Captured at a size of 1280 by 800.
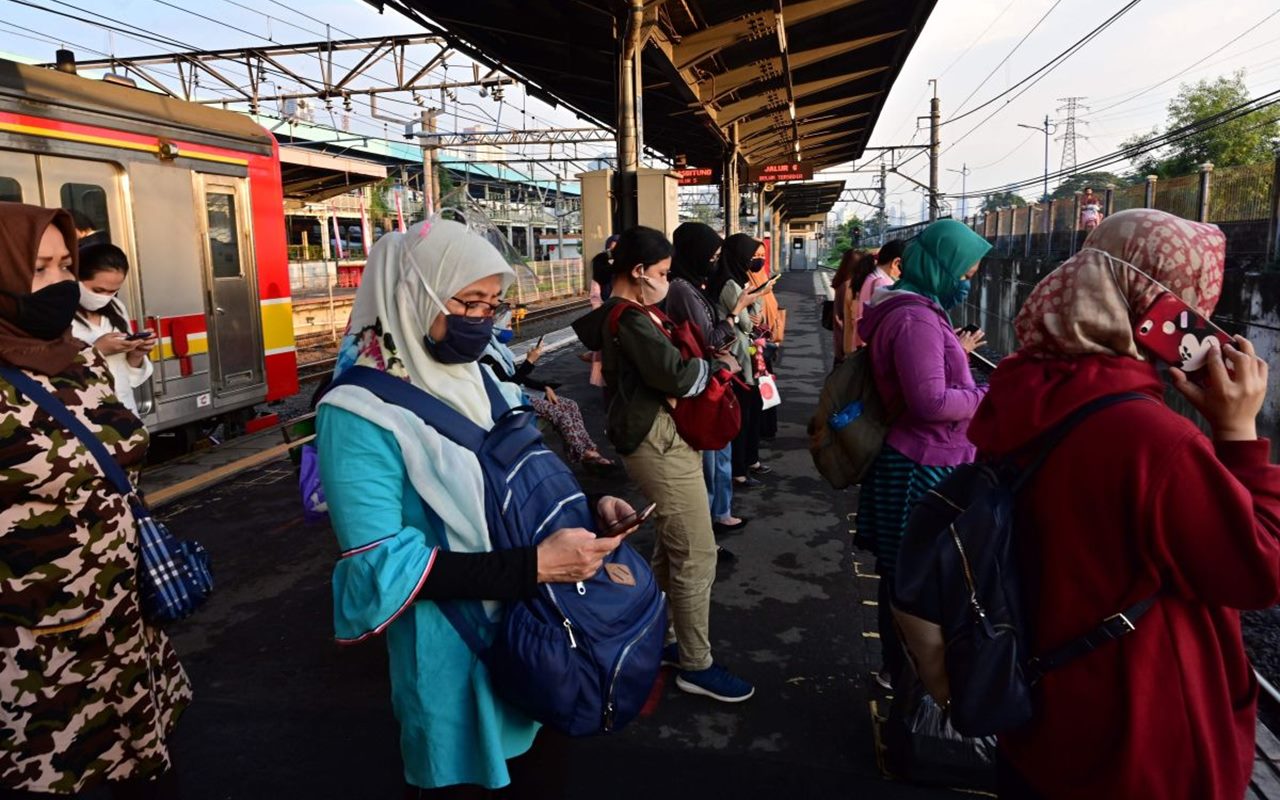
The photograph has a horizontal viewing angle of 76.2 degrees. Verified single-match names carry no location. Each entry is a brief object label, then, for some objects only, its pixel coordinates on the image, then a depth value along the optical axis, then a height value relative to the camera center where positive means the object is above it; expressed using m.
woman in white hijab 1.59 -0.47
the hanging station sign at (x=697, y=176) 16.02 +1.89
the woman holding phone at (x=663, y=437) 3.06 -0.62
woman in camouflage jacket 1.79 -0.61
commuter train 5.79 +0.63
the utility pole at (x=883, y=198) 48.77 +4.07
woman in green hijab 2.75 -0.38
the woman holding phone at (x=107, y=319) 4.05 -0.15
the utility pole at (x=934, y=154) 28.70 +3.88
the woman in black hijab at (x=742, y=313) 5.41 -0.28
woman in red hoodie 1.31 -0.45
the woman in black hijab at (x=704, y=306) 4.27 -0.18
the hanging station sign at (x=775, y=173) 20.27 +2.39
